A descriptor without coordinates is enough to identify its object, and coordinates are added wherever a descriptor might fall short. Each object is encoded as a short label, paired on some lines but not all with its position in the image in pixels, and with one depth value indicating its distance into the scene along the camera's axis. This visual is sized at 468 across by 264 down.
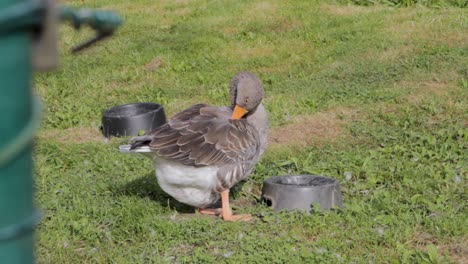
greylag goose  11.61
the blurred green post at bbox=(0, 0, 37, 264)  2.58
